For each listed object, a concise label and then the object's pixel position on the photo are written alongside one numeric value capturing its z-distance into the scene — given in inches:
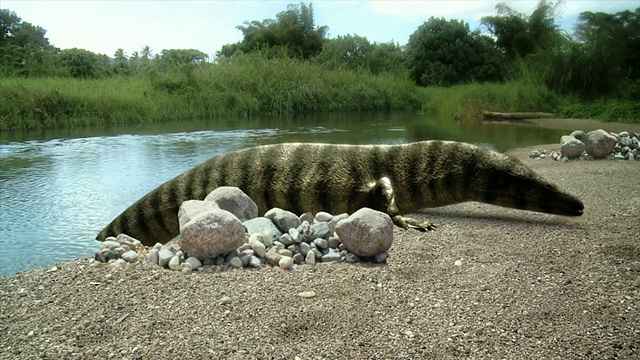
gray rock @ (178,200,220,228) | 144.5
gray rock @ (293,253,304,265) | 134.3
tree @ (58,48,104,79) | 751.7
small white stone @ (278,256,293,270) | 127.6
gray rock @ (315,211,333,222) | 159.9
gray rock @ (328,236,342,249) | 141.7
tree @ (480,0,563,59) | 868.6
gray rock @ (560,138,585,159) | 340.2
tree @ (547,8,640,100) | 578.6
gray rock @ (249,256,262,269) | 128.5
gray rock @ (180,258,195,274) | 124.7
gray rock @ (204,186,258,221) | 163.8
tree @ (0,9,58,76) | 635.5
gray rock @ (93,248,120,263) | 133.0
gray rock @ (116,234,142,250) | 147.3
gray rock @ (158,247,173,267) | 128.6
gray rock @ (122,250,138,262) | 132.1
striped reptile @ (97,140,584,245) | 183.0
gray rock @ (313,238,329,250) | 138.9
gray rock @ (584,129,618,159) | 327.0
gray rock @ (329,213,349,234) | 146.6
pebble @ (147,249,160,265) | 131.0
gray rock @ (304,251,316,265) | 133.6
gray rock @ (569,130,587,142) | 346.3
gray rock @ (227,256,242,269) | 127.8
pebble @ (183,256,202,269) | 126.3
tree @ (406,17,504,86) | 853.2
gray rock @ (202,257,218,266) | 128.9
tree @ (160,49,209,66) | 815.0
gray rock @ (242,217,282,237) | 143.5
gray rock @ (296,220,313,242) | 142.3
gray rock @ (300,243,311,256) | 137.1
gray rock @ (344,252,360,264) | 133.6
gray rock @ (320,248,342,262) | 135.2
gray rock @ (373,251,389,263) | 132.9
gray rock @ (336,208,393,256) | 131.0
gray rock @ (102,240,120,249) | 136.8
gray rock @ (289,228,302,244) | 140.2
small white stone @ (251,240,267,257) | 133.3
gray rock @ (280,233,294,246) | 140.4
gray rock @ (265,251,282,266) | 130.8
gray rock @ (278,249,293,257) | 134.2
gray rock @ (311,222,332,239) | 142.3
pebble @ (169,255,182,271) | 127.2
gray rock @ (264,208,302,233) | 150.1
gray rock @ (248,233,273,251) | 138.6
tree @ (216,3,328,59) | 948.6
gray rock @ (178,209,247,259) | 125.7
